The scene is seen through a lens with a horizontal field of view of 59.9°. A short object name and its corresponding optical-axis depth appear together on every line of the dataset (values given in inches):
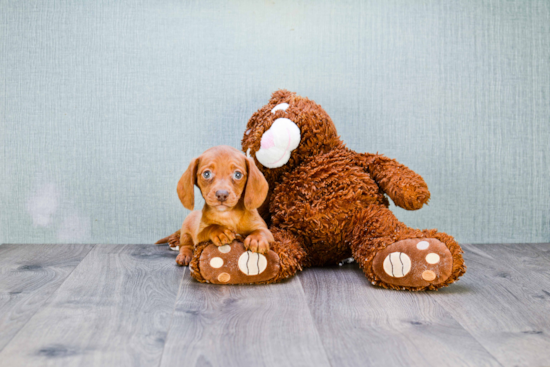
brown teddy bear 41.2
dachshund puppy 42.2
